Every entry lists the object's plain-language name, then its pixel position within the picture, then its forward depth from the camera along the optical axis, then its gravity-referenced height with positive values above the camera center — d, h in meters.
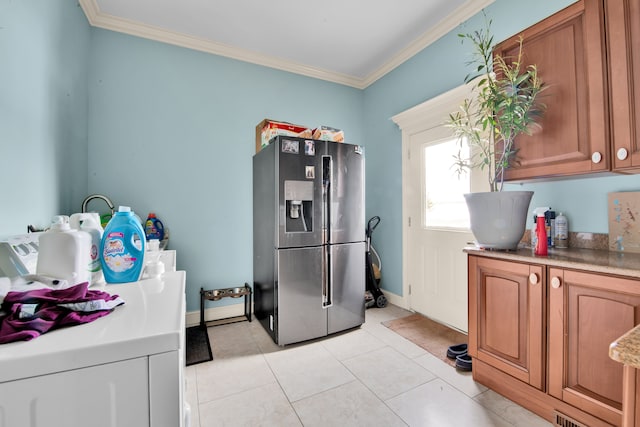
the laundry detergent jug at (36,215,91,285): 0.83 -0.10
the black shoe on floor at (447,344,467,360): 2.02 -1.05
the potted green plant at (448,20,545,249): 1.53 +0.50
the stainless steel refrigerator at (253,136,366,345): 2.25 -0.19
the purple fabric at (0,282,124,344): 0.56 -0.22
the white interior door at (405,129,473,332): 2.49 -0.23
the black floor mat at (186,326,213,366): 2.10 -1.09
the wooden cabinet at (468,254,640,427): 1.17 -0.63
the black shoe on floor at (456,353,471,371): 1.88 -1.05
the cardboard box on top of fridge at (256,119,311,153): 2.47 +0.83
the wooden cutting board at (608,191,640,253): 1.49 -0.04
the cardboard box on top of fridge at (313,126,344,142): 2.46 +0.79
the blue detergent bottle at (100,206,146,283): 0.99 -0.12
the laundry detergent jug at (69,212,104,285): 0.97 -0.05
